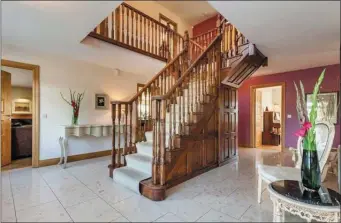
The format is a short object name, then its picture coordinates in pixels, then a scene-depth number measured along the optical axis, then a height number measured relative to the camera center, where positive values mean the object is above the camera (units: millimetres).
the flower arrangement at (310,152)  1430 -308
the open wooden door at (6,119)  3383 -128
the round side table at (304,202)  1338 -669
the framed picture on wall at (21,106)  5543 +184
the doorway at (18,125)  3422 -281
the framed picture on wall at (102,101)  4348 +262
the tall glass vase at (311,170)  1436 -449
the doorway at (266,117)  5539 -161
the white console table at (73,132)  3566 -405
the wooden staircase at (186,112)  2393 +21
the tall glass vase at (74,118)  3857 -123
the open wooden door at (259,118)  5785 -191
